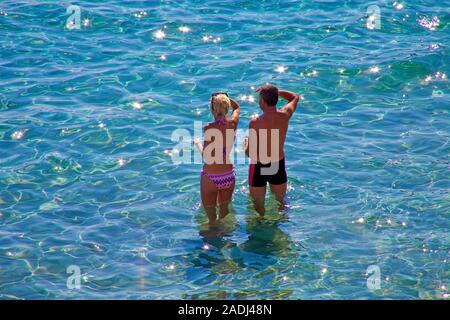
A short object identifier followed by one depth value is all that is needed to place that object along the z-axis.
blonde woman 18.95
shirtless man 19.78
